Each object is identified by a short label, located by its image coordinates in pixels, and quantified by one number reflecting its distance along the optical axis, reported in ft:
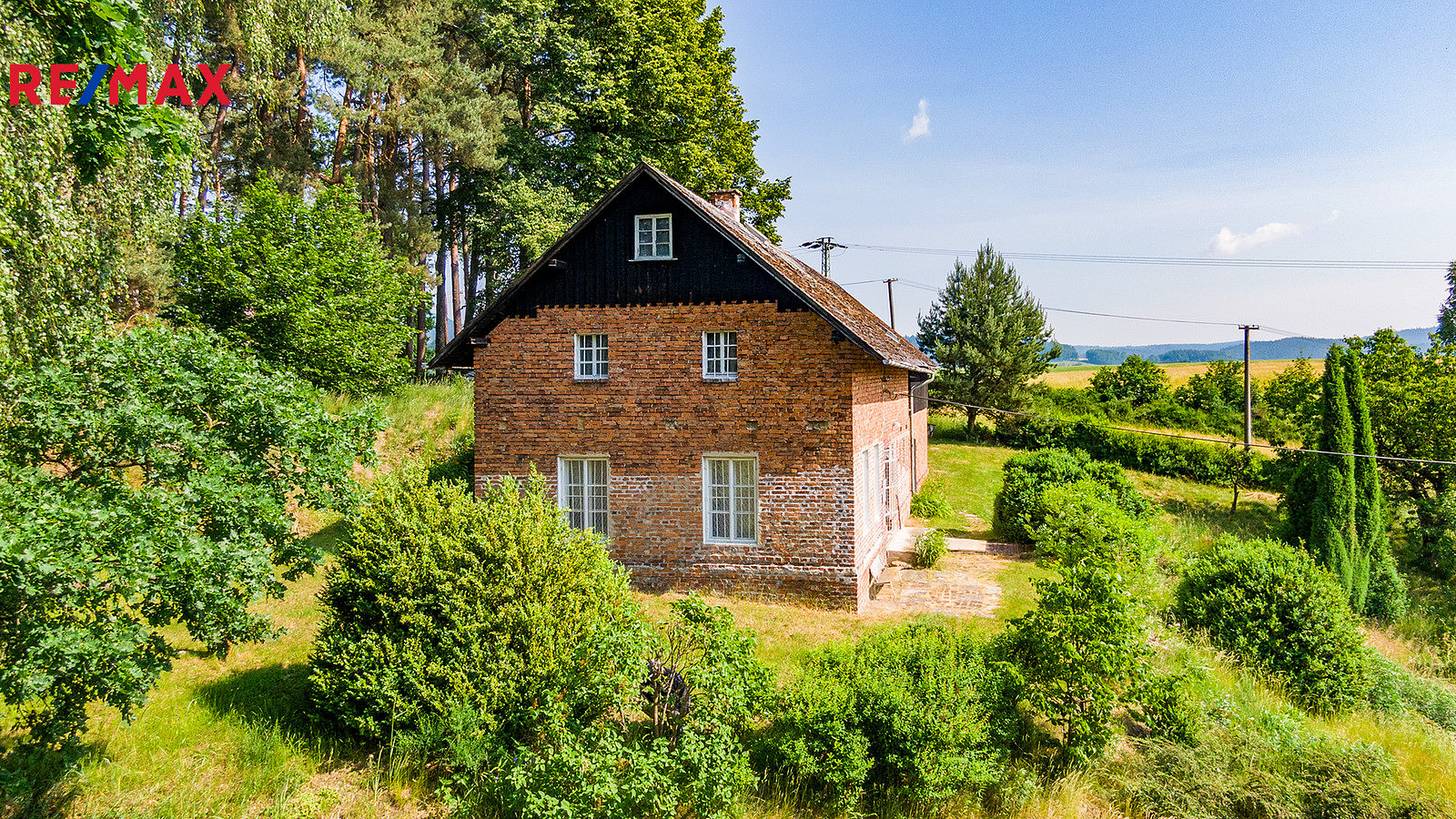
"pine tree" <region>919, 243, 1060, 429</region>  110.11
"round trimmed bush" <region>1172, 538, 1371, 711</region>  35.45
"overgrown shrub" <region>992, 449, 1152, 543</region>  62.28
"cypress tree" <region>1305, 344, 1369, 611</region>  64.28
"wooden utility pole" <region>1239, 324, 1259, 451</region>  103.13
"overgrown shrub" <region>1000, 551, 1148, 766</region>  25.95
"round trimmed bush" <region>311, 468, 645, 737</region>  24.64
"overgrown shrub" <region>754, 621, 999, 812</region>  23.84
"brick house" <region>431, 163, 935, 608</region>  42.86
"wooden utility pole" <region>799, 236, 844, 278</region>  117.62
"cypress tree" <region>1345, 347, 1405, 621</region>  64.08
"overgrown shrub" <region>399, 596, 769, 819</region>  22.84
